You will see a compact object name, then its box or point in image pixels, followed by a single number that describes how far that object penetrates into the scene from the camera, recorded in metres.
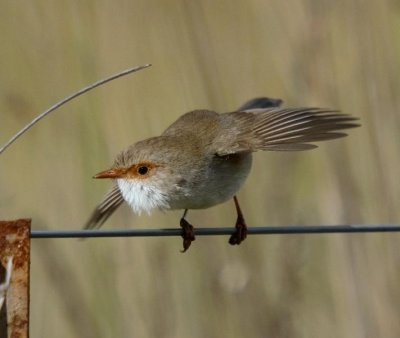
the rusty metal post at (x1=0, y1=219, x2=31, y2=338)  4.24
